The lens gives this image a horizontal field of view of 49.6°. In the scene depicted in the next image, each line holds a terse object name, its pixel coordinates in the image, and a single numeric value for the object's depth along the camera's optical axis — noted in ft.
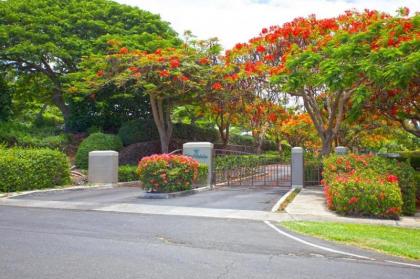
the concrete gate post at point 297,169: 63.36
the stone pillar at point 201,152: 64.90
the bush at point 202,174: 62.46
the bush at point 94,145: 75.20
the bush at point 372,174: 41.91
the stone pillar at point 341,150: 81.71
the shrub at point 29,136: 75.82
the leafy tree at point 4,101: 84.64
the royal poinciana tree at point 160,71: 71.61
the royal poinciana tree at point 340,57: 44.32
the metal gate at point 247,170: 69.62
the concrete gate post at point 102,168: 65.51
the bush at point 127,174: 69.47
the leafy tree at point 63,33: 80.07
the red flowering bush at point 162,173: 52.31
